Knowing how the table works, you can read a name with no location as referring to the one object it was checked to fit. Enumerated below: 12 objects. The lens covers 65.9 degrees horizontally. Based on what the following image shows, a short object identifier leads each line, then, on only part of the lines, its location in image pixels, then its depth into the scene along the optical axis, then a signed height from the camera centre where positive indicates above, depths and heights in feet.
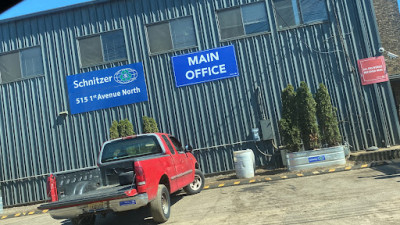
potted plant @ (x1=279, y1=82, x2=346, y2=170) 32.94 -1.72
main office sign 41.27 +8.93
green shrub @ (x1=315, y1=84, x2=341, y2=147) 33.83 -0.79
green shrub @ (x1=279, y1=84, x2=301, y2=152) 33.86 -0.27
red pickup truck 17.04 -2.05
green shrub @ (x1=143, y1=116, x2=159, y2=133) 39.55 +2.29
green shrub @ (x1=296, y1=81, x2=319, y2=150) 33.63 -0.09
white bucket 34.37 -3.96
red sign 39.26 +4.45
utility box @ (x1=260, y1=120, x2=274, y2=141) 39.68 -0.87
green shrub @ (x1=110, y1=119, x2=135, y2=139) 39.45 +2.40
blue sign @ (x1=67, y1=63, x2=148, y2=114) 42.09 +8.32
